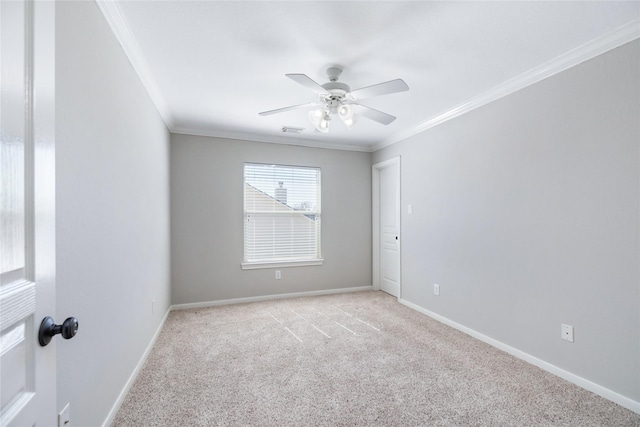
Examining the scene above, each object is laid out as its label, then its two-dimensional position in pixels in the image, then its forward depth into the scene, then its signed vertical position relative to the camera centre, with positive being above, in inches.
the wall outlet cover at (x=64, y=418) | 47.9 -32.8
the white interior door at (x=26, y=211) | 23.7 +0.3
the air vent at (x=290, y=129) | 152.5 +43.0
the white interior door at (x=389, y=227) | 173.8 -8.8
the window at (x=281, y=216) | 172.2 -1.4
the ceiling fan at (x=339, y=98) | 82.8 +35.2
